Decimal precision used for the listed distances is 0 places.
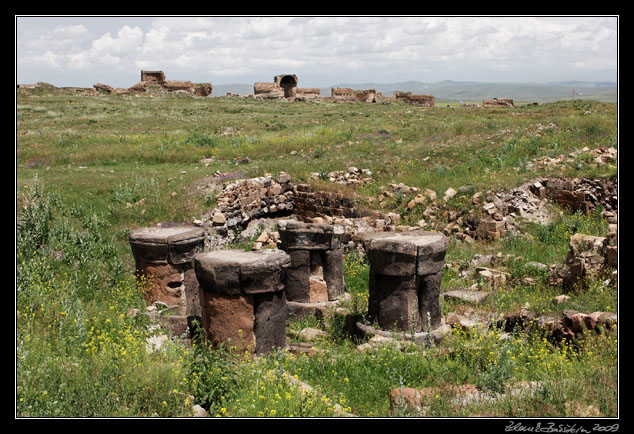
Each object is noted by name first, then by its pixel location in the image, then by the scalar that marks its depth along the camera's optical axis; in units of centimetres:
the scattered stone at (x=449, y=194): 1400
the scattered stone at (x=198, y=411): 505
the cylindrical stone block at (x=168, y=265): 885
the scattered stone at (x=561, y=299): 844
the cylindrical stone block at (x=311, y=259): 959
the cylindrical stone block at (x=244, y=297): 654
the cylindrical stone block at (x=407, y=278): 741
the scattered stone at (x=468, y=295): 933
